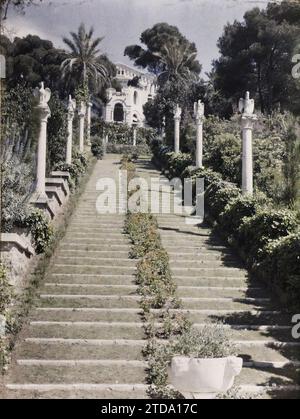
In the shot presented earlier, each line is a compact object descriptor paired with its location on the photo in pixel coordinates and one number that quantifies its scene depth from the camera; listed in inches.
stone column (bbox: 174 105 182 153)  916.6
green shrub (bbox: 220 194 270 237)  456.1
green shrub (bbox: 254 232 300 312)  330.0
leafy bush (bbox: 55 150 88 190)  634.7
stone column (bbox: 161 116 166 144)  1168.2
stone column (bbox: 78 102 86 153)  972.1
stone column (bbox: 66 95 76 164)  716.7
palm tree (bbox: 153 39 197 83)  1296.8
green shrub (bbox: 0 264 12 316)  268.0
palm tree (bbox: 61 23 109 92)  1234.3
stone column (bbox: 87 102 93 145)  1191.9
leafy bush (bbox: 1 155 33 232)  363.3
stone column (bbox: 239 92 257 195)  499.5
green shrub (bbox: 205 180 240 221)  520.1
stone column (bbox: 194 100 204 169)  720.3
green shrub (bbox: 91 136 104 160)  1159.8
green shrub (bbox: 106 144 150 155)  1450.5
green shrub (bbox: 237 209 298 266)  387.9
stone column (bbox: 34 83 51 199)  457.4
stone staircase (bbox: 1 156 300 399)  242.7
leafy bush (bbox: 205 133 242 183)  691.4
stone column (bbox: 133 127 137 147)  1612.9
